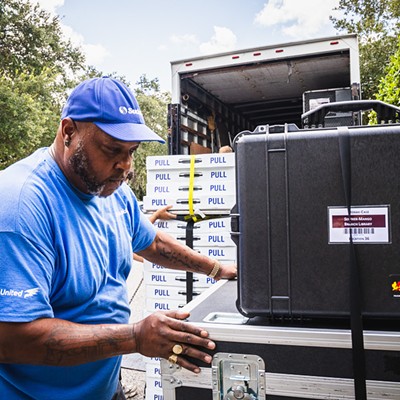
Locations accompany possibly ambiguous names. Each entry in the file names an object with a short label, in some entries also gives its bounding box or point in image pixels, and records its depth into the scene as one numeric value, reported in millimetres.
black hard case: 1285
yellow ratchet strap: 3559
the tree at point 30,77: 17688
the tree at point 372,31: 17047
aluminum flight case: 1246
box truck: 4949
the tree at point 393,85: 5378
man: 1515
